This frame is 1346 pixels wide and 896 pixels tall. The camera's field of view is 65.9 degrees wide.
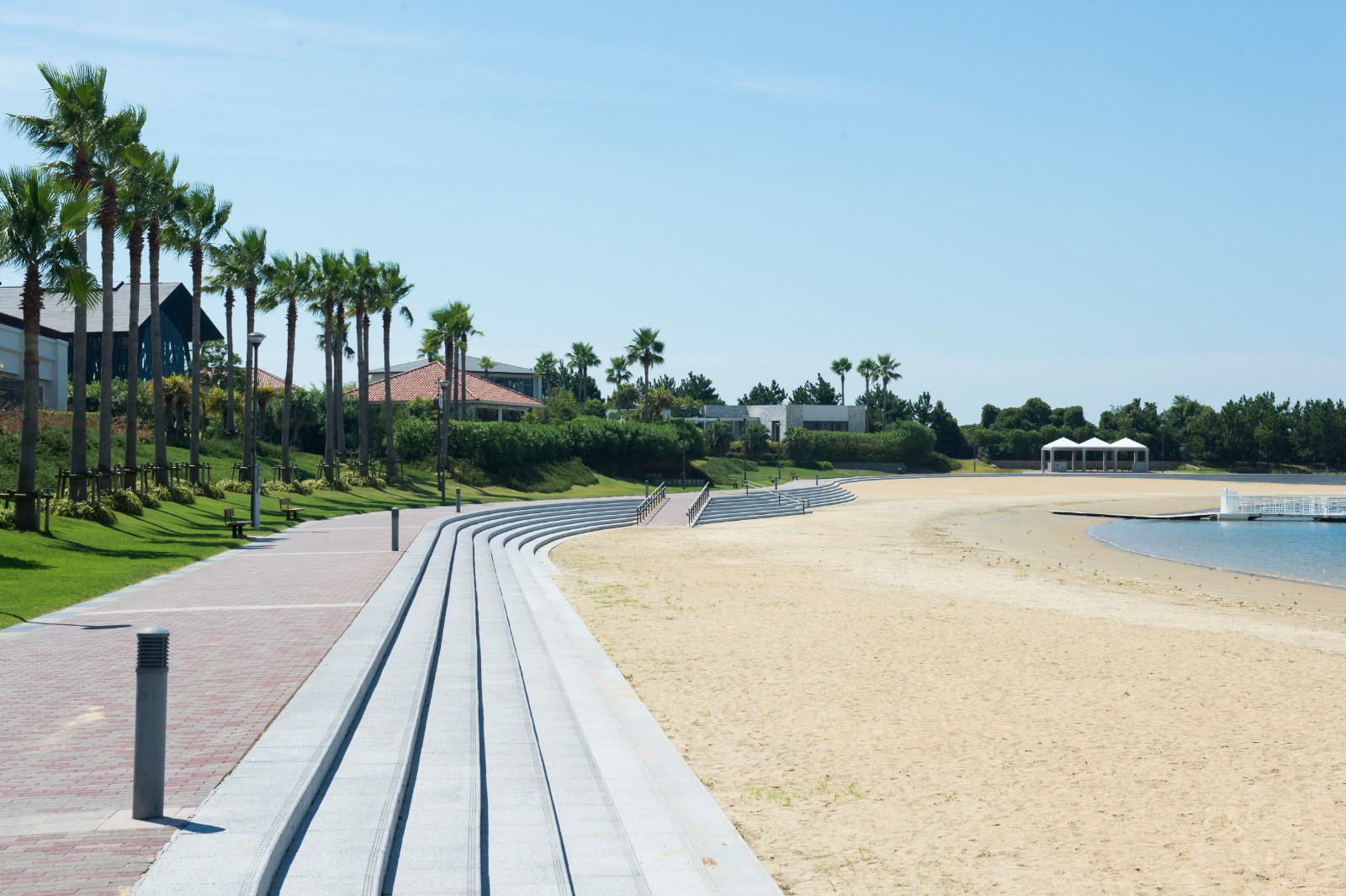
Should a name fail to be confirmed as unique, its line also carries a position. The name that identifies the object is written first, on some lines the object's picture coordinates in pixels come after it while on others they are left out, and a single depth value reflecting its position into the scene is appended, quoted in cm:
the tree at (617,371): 12356
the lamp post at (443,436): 4400
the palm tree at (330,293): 4881
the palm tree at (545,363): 11752
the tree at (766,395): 14388
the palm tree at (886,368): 12269
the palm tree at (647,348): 9200
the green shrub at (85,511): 2612
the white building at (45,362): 4441
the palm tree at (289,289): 4625
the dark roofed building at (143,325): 6512
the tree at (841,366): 12731
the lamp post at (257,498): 2859
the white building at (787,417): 10225
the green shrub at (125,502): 2788
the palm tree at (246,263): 4366
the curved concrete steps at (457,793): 542
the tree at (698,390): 14831
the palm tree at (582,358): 12344
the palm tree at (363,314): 5059
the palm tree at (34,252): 2359
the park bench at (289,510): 3250
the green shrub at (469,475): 5528
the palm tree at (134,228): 2983
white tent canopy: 10550
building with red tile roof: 7250
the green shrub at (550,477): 5681
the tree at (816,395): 13262
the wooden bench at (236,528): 2598
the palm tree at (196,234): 3744
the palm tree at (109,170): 2725
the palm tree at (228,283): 4331
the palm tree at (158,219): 3128
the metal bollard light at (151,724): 581
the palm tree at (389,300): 5225
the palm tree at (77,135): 2627
